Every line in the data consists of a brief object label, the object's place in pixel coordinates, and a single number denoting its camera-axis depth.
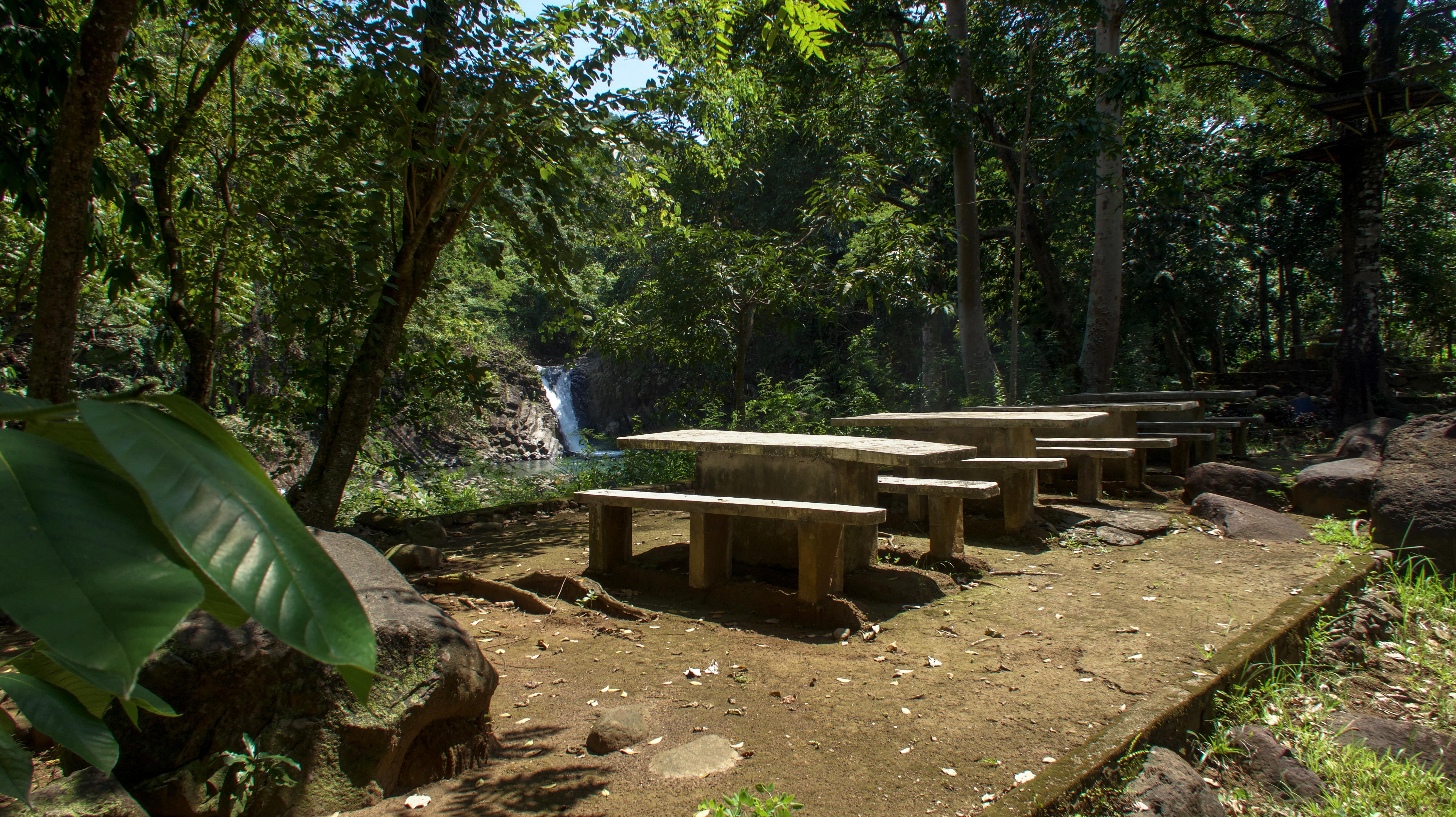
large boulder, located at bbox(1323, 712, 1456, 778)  3.07
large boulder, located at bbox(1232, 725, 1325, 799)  2.81
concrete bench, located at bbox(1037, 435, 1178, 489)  6.93
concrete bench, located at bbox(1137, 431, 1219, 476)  8.27
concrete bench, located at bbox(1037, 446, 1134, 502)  6.69
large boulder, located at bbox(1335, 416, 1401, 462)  7.76
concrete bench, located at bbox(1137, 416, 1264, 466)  8.41
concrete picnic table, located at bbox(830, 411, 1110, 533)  5.76
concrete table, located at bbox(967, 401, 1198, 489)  7.54
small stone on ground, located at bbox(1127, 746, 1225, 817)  2.42
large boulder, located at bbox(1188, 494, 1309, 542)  5.58
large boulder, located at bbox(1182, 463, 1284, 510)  6.93
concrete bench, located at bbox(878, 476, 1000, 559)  4.68
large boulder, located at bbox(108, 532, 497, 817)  2.13
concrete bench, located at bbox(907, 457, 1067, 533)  5.55
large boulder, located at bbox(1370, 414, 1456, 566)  4.85
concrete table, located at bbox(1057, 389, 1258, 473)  8.35
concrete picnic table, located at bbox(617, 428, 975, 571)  4.42
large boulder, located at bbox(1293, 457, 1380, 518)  6.11
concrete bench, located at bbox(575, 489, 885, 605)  3.95
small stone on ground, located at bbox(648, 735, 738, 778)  2.52
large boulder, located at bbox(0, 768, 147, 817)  1.82
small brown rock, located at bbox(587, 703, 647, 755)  2.67
